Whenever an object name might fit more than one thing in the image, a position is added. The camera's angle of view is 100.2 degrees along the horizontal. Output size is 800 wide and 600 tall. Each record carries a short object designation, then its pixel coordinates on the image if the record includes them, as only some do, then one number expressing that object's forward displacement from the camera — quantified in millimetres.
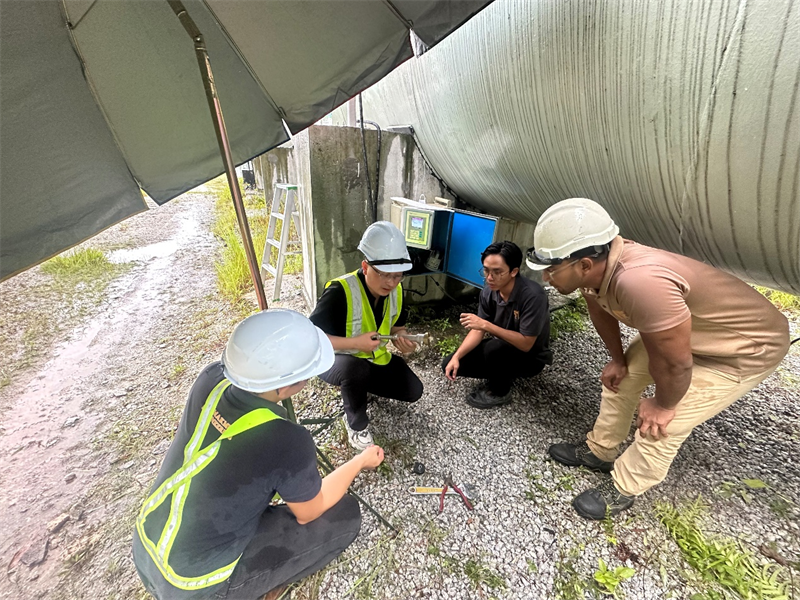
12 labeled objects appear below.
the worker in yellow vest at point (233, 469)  1107
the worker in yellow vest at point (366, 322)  2070
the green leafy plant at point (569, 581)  1541
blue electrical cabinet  3060
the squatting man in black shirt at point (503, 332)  2260
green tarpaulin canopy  1166
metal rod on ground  1798
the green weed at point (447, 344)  3363
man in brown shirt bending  1332
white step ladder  4021
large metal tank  1092
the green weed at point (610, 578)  1543
